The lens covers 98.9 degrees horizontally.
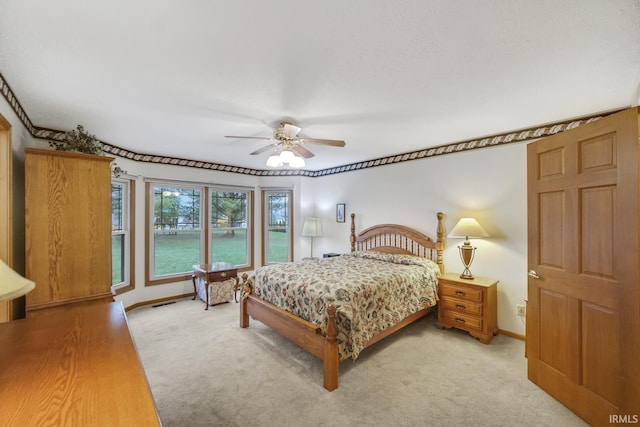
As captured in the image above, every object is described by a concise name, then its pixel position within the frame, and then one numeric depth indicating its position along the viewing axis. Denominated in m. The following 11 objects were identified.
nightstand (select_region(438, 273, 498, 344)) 3.17
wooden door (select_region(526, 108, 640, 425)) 1.71
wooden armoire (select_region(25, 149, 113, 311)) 2.13
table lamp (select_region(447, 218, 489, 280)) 3.31
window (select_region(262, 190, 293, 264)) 5.86
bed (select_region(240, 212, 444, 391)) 2.47
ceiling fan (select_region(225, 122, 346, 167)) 2.72
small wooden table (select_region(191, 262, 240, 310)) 4.30
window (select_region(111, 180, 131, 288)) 4.09
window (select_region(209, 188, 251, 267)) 5.28
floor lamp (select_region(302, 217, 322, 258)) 5.52
